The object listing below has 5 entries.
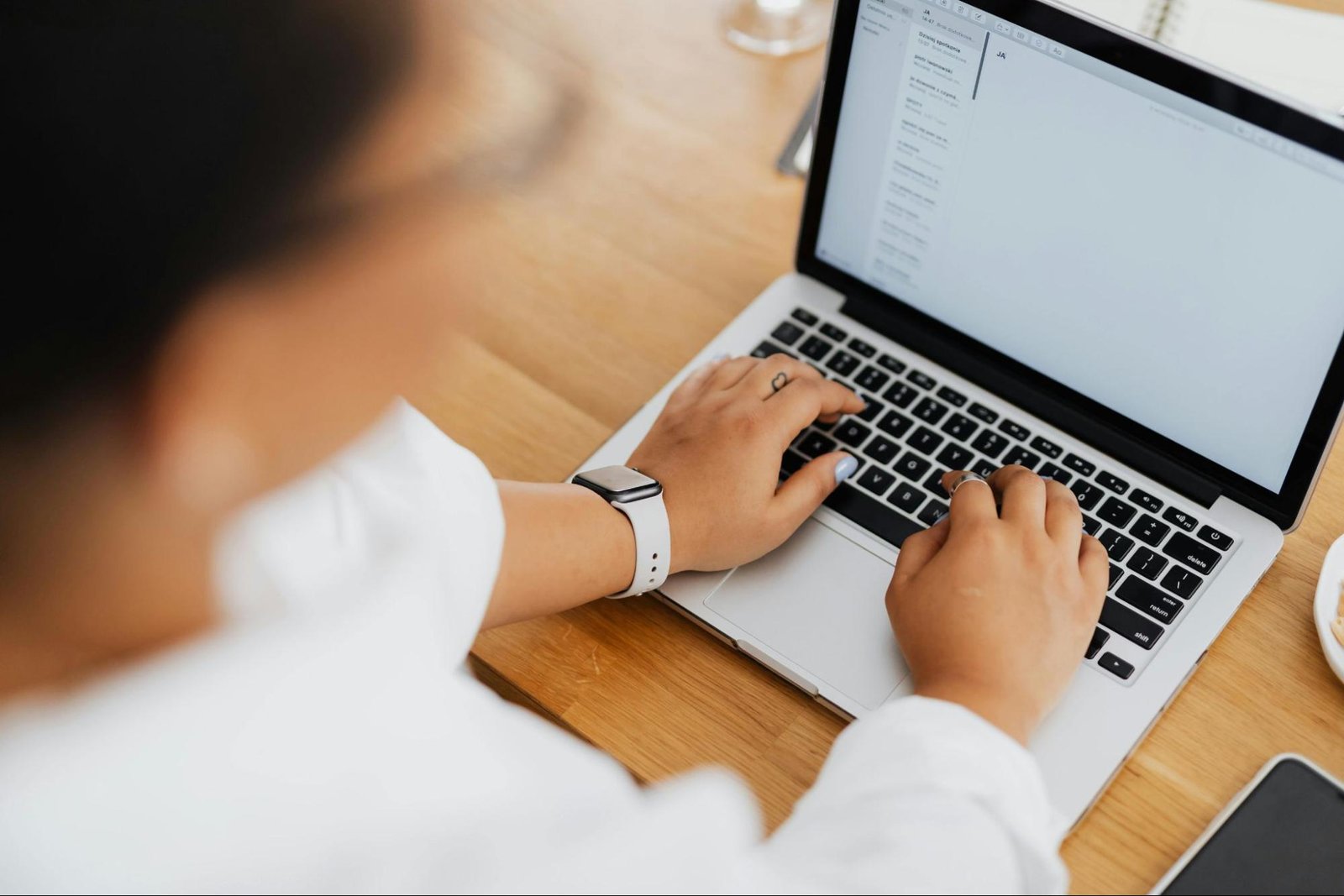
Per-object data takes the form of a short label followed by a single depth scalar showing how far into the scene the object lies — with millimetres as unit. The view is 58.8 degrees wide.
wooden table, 709
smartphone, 630
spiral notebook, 978
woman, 352
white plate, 718
